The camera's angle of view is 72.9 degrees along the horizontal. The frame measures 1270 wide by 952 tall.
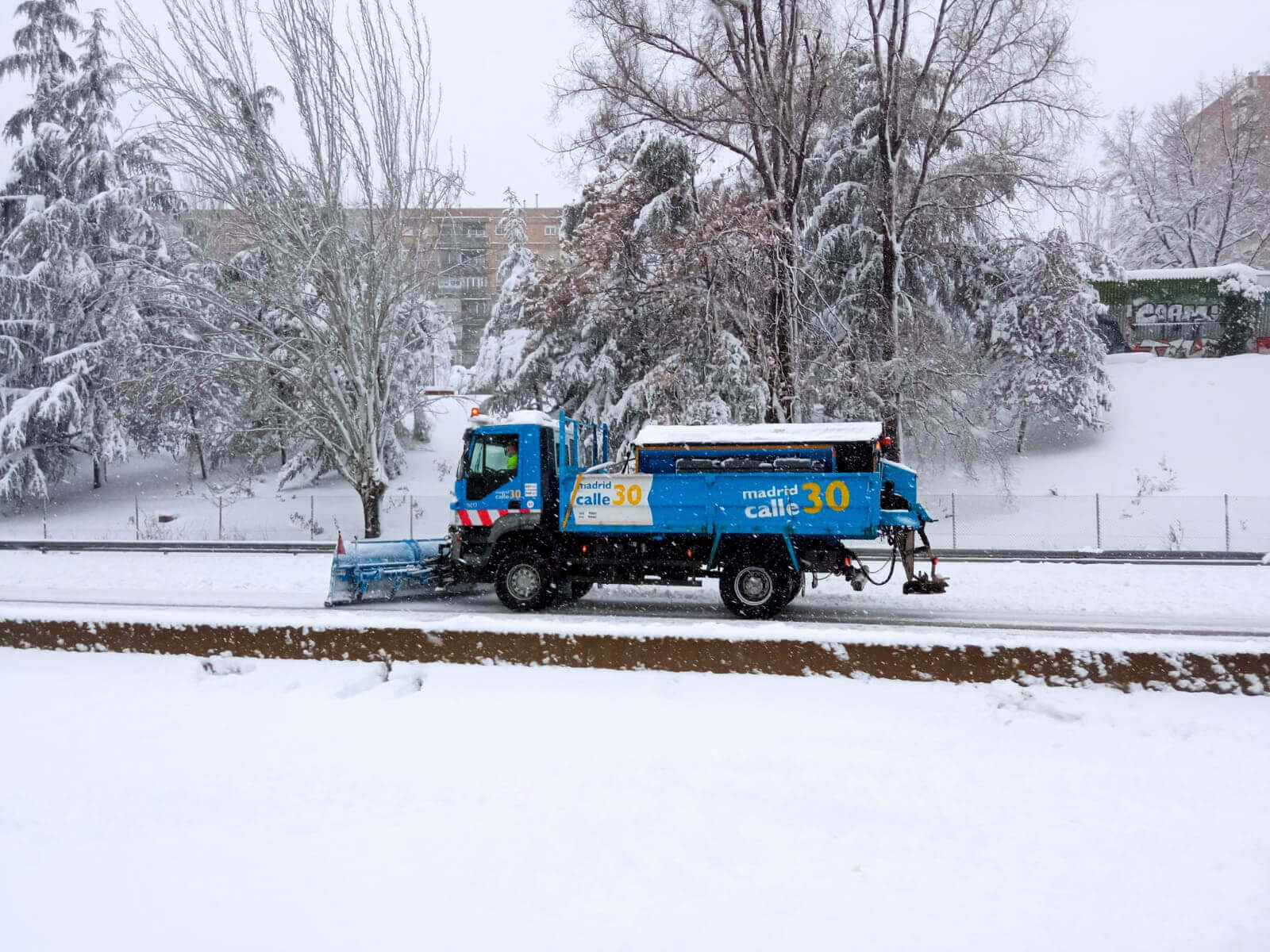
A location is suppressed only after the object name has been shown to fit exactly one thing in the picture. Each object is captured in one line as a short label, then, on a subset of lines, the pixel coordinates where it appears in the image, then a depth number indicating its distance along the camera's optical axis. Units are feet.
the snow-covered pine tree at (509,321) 78.84
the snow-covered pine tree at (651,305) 65.92
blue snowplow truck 37.83
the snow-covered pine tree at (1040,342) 88.99
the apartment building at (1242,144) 142.20
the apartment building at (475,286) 207.31
